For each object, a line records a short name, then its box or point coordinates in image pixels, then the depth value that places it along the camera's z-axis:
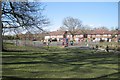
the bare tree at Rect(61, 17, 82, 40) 67.52
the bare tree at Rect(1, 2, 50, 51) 15.71
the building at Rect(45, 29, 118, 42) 78.42
